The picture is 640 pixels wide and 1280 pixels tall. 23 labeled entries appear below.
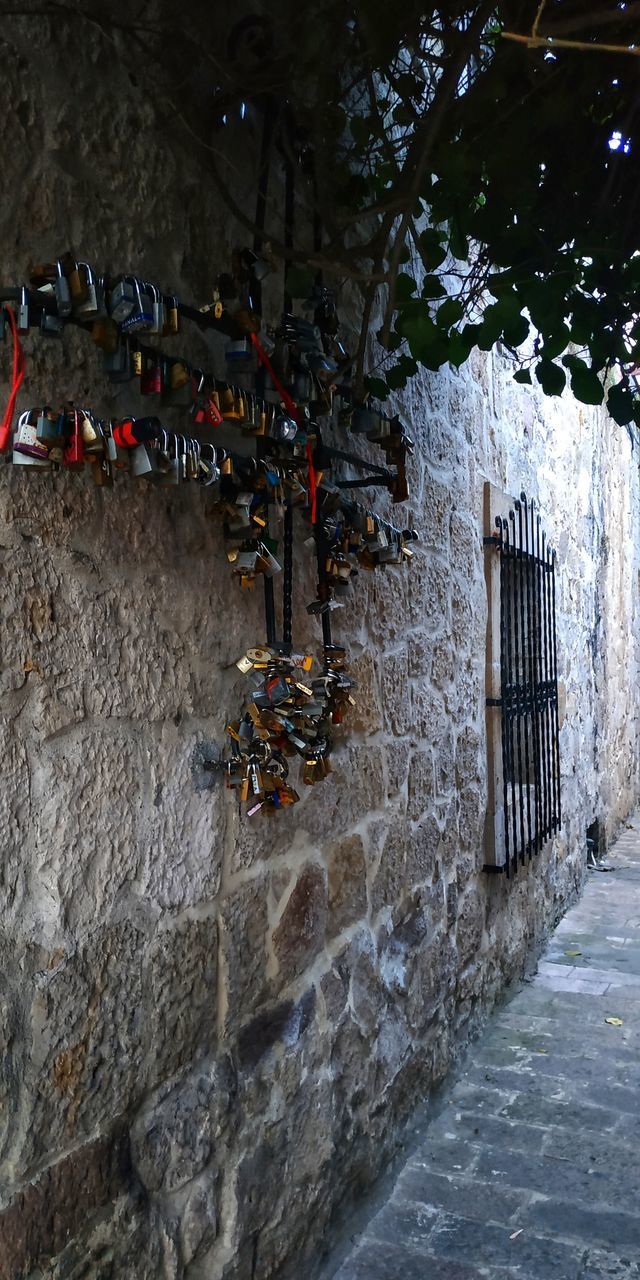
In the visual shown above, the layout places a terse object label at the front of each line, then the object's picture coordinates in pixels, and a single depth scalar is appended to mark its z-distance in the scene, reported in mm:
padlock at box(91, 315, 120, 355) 1427
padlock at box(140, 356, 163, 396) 1530
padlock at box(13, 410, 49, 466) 1300
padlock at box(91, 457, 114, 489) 1443
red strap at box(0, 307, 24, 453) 1320
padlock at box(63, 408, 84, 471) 1354
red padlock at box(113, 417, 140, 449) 1418
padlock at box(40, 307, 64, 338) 1337
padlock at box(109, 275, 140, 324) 1399
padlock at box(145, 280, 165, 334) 1444
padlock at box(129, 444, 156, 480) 1455
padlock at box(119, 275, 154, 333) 1421
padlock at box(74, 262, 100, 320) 1353
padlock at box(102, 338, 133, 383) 1474
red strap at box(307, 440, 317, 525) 2054
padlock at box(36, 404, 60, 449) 1304
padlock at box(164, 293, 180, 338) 1506
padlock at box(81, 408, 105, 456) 1363
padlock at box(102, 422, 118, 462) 1413
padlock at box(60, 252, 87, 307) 1351
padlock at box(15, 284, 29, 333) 1304
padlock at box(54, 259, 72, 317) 1338
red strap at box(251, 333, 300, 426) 1845
